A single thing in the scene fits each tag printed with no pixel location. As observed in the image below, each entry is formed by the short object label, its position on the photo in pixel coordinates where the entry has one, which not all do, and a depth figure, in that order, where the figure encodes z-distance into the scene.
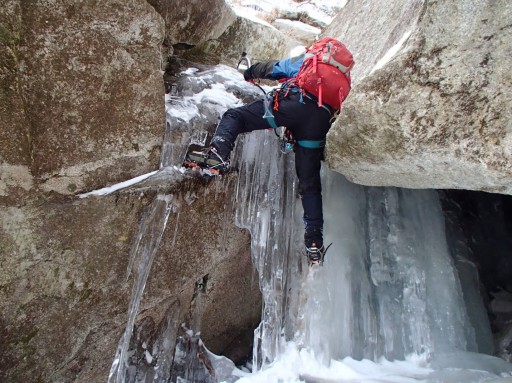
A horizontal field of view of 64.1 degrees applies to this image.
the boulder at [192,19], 4.36
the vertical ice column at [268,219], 4.32
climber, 3.55
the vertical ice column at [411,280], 4.40
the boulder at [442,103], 2.57
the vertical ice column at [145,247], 3.75
